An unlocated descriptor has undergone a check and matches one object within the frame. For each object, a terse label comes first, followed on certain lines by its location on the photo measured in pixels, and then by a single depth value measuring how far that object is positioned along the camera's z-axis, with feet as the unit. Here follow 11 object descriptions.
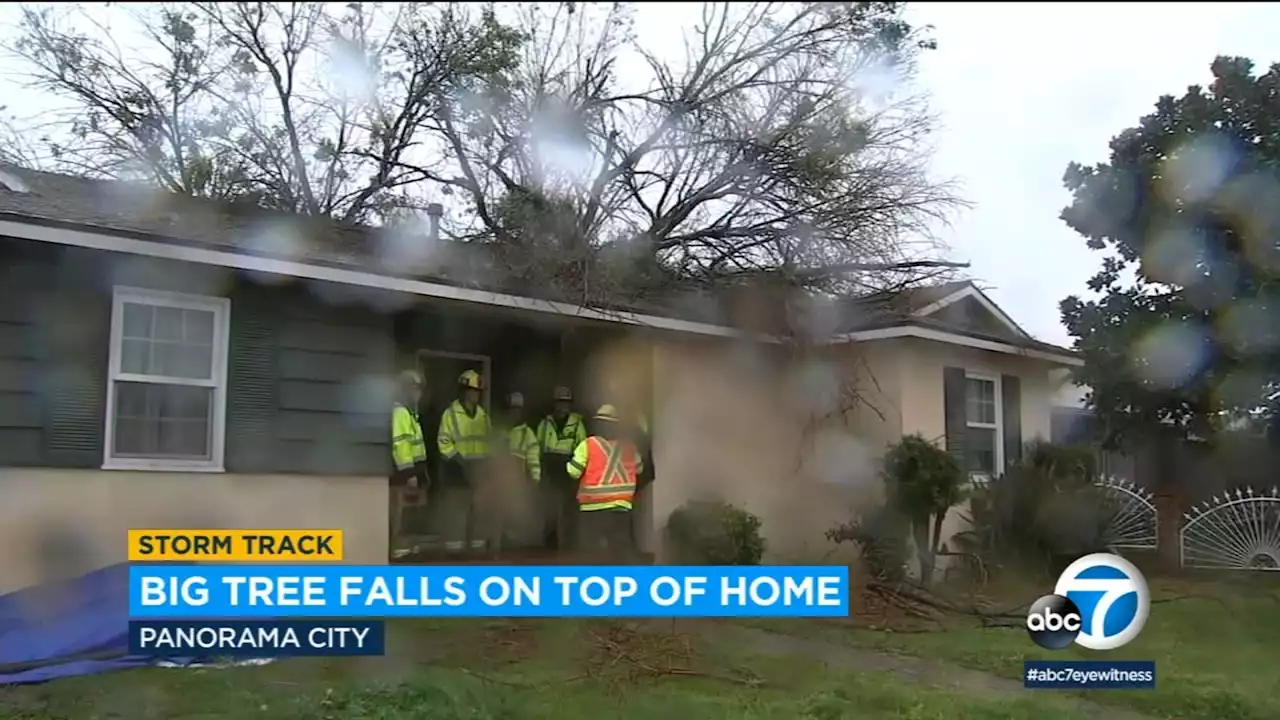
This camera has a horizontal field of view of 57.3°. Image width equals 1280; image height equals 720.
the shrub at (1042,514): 41.24
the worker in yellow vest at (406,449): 33.60
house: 27.07
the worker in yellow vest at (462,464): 36.27
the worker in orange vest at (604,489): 32.24
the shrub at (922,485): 37.70
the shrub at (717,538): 37.09
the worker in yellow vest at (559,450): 37.78
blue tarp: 22.88
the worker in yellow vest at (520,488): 38.11
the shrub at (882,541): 36.52
